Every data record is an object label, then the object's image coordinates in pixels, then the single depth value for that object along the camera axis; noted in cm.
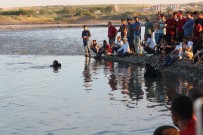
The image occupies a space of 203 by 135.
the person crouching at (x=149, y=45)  2370
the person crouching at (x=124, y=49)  2523
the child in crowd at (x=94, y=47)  2880
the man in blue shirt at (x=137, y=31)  2417
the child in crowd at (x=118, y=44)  2660
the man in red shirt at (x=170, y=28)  2092
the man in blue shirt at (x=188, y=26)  1920
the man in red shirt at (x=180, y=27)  2002
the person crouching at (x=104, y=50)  2798
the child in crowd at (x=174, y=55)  2032
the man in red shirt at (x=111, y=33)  2695
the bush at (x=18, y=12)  14288
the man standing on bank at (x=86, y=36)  2887
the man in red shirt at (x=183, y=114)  475
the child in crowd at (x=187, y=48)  1953
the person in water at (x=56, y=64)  2409
